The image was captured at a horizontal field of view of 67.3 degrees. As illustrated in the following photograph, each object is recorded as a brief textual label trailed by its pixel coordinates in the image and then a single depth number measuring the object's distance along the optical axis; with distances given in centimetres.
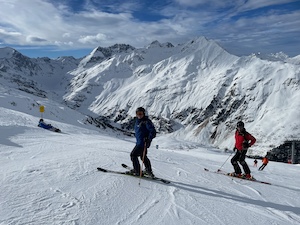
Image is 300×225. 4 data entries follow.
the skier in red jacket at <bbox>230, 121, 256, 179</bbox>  907
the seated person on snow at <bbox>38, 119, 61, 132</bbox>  2361
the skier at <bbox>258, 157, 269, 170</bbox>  1539
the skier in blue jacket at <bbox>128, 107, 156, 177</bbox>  762
